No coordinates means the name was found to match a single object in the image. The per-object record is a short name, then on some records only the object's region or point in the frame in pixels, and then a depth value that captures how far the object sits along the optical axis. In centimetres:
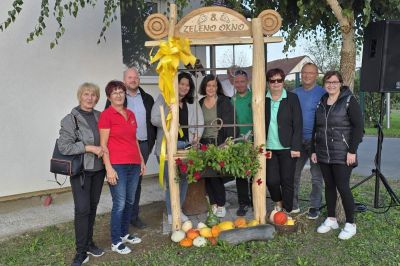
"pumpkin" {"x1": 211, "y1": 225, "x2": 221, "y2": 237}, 409
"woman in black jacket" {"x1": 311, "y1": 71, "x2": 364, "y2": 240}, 403
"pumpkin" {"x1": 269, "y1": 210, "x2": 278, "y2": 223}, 433
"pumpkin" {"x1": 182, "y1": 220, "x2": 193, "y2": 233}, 425
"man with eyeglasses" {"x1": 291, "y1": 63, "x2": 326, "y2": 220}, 452
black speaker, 457
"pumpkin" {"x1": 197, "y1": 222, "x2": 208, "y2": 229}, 425
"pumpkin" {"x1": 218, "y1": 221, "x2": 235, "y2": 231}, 412
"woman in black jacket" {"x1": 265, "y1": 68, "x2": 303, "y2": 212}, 432
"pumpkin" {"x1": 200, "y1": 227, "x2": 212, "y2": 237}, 411
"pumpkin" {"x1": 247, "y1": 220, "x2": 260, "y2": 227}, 423
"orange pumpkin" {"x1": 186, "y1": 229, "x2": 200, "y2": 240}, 409
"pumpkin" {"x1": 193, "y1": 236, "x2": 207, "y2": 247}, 401
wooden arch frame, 401
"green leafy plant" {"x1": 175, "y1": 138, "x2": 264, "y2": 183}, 394
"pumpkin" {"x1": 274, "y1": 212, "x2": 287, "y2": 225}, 424
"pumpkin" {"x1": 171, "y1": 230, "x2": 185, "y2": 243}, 412
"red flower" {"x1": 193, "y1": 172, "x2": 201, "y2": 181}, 399
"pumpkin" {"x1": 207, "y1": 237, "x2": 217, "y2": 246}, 401
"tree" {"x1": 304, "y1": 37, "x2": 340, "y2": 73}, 2777
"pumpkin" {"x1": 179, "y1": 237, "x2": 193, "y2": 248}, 403
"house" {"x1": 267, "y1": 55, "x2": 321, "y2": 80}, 2638
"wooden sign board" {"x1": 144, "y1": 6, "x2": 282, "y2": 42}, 405
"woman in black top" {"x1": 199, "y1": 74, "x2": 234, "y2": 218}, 440
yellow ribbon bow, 387
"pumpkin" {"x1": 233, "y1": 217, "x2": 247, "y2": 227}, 425
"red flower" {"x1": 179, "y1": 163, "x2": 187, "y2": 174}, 404
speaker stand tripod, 499
